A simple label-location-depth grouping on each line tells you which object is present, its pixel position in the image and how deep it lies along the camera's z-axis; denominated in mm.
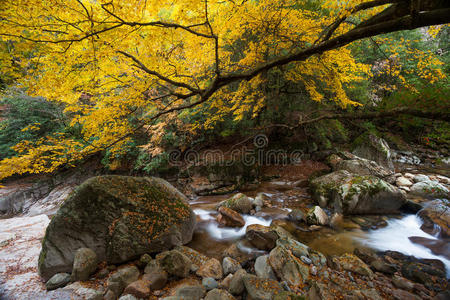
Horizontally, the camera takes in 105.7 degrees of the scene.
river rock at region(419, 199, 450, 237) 4336
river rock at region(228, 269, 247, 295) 2734
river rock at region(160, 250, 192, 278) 3094
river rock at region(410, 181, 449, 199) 6313
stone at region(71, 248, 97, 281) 2828
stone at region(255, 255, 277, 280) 3055
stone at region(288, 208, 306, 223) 5155
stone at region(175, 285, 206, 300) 2559
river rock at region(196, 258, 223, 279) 3131
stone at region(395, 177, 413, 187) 7242
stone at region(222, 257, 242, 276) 3250
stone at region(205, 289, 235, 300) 2518
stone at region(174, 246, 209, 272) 3331
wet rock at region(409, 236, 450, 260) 3791
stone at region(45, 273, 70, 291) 2705
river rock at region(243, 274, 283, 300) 2521
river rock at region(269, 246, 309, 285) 2908
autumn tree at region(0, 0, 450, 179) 2531
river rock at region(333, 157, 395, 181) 7254
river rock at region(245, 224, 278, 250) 3871
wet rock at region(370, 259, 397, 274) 3204
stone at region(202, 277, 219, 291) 2861
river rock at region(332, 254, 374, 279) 3114
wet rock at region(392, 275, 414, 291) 2833
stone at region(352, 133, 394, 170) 9055
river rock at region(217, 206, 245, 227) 5156
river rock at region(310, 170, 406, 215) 5258
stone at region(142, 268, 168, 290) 2828
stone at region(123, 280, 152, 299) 2593
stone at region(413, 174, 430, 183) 7466
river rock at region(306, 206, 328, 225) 4888
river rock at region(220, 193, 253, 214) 5902
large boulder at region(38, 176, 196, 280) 3113
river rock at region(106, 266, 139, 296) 2650
